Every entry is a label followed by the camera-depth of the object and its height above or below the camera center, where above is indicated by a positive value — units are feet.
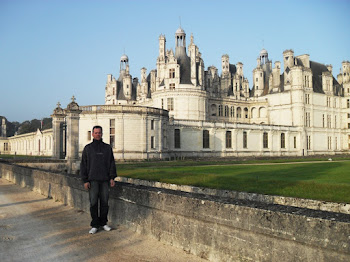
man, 24.59 -1.98
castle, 133.08 +21.08
